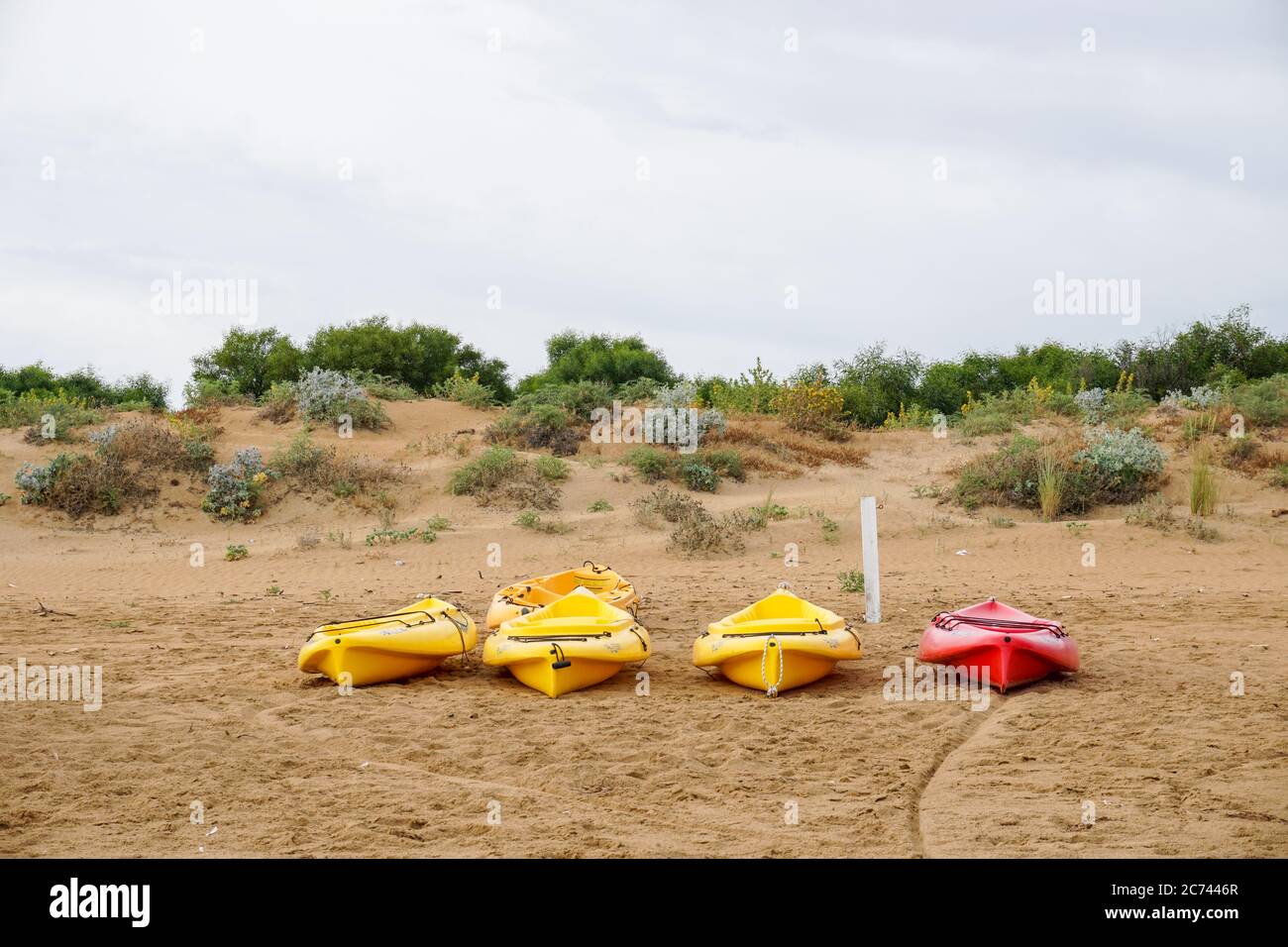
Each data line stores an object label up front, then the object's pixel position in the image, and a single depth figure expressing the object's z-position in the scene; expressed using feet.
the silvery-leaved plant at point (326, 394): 77.56
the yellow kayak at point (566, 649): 28.19
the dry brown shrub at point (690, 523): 52.70
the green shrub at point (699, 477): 65.82
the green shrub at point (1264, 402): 71.77
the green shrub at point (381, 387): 85.87
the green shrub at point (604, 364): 115.85
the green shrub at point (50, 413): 70.59
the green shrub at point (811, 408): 80.28
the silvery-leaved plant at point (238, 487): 61.62
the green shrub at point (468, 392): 86.58
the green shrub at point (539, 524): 56.59
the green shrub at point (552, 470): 64.23
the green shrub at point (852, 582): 42.91
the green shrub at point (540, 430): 72.38
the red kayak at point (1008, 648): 28.14
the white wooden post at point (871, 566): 36.29
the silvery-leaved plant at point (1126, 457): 60.59
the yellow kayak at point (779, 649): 28.17
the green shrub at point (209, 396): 84.07
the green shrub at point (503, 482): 61.67
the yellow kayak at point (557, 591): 34.01
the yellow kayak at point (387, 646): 28.27
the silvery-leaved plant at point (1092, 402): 76.95
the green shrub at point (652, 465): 66.33
